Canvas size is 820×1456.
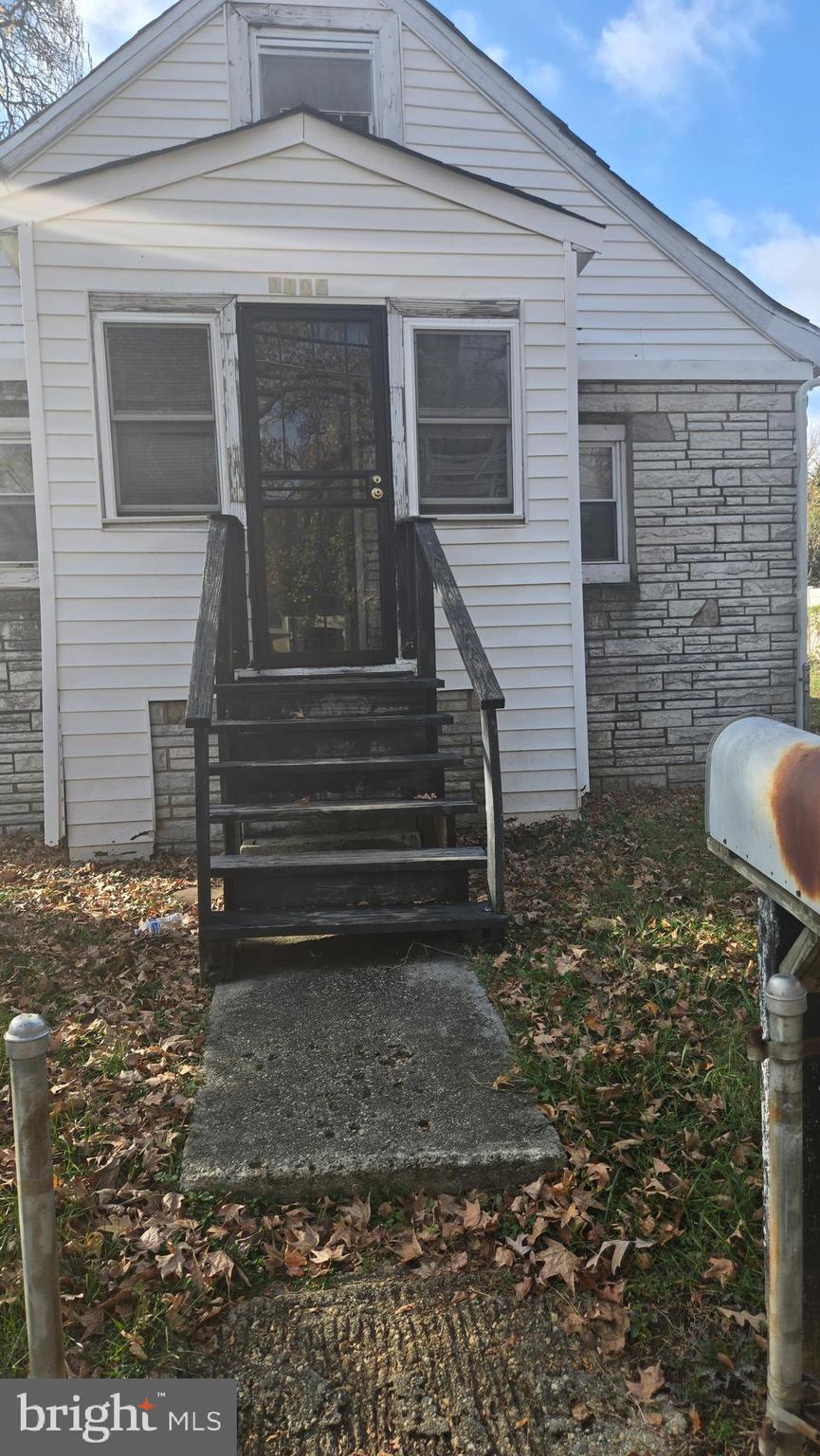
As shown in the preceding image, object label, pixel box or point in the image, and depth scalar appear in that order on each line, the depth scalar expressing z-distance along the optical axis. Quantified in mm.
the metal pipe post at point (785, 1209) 1546
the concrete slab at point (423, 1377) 1924
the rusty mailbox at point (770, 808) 1414
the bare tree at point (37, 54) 10961
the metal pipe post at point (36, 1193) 1663
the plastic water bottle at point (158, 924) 4754
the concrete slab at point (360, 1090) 2631
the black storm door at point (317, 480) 6355
